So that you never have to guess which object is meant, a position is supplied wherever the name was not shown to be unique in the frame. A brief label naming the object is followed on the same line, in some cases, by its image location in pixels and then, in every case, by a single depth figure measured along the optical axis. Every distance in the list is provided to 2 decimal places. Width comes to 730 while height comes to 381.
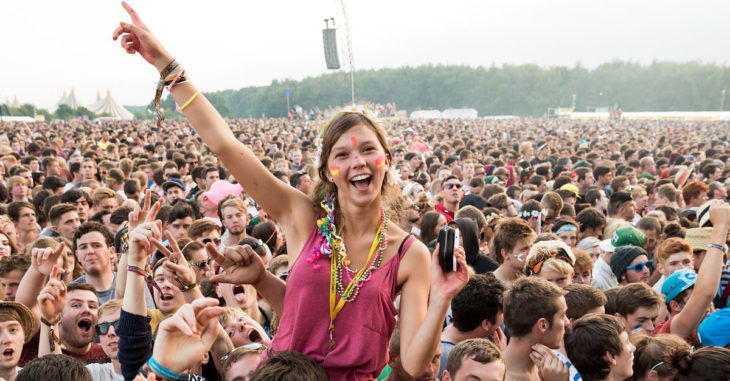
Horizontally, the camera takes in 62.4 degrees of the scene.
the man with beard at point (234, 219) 6.12
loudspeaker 27.44
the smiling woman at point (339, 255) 2.04
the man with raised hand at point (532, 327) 3.38
